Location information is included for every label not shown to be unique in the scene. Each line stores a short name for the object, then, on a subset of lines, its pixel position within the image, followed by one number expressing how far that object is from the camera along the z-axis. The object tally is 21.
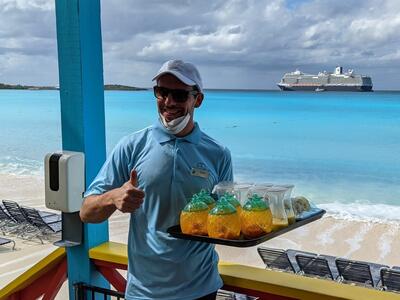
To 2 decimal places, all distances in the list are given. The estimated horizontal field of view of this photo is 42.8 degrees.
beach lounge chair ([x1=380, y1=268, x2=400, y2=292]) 7.18
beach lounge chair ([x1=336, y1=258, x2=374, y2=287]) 7.55
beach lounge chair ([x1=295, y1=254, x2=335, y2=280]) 7.80
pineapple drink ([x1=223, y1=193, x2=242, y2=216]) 1.48
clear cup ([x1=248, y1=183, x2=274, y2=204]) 1.53
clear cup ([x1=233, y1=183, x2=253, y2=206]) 1.57
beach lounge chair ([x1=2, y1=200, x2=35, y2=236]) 10.33
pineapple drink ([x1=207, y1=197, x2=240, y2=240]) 1.42
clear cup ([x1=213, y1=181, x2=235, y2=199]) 1.56
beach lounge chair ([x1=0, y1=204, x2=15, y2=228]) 10.79
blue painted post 2.20
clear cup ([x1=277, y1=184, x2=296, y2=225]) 1.56
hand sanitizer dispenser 2.22
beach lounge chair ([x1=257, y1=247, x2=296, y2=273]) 8.23
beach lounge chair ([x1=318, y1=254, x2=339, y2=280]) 7.87
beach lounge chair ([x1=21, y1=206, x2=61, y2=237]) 10.09
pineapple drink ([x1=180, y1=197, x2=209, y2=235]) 1.45
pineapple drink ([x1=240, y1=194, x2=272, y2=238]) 1.45
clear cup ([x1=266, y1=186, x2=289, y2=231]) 1.51
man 1.52
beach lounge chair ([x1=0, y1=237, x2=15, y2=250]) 8.63
